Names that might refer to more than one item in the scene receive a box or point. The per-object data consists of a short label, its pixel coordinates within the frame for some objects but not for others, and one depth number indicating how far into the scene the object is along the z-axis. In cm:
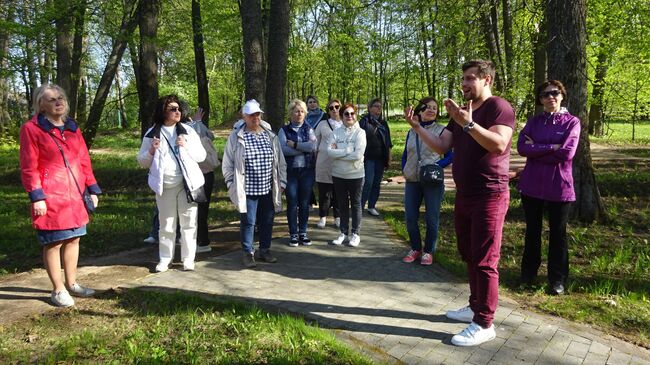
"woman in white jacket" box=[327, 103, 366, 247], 591
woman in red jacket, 408
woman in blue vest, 612
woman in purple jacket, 441
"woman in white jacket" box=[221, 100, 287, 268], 530
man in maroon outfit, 337
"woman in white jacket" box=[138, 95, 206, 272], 501
